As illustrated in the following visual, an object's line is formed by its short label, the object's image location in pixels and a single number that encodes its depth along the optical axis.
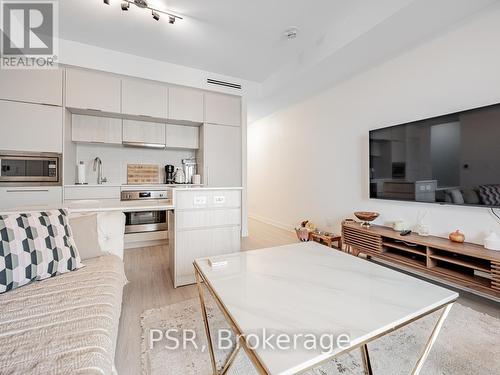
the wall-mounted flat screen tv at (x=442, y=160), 1.87
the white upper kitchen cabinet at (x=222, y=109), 3.76
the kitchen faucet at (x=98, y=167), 3.52
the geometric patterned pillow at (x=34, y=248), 1.14
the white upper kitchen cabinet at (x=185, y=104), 3.48
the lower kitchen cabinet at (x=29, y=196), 2.64
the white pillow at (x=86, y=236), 1.54
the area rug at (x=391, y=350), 1.17
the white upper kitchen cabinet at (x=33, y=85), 2.67
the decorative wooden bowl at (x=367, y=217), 2.70
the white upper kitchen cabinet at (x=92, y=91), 2.92
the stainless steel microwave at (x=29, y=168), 2.67
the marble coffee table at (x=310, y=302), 0.71
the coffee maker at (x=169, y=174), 3.87
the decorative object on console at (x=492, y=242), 1.76
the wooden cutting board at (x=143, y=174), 3.74
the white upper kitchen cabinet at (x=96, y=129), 3.20
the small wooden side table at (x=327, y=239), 3.02
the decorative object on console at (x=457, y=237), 2.01
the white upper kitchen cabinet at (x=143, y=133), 3.45
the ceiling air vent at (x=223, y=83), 3.75
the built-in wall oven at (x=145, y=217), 3.32
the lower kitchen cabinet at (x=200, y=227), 2.16
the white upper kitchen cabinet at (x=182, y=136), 3.73
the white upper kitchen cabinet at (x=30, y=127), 2.65
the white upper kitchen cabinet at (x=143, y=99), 3.21
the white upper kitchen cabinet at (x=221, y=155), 3.75
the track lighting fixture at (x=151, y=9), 2.24
